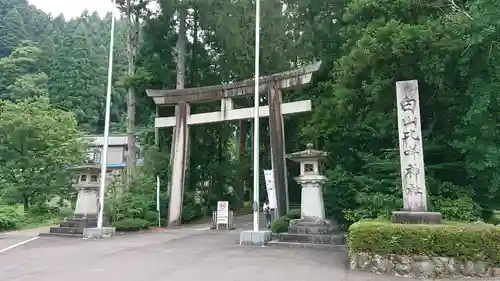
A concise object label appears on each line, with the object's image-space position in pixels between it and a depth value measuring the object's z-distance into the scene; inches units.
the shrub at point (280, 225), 520.4
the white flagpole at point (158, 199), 702.4
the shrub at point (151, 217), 695.1
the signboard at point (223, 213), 668.7
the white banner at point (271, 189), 590.9
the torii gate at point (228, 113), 590.6
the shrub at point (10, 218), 652.7
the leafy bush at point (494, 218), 438.6
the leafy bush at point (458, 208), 397.7
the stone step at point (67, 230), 560.1
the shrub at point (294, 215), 537.0
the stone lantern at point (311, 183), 482.9
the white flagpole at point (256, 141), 457.1
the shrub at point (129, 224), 620.4
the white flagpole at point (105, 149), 530.0
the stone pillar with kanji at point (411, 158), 337.4
